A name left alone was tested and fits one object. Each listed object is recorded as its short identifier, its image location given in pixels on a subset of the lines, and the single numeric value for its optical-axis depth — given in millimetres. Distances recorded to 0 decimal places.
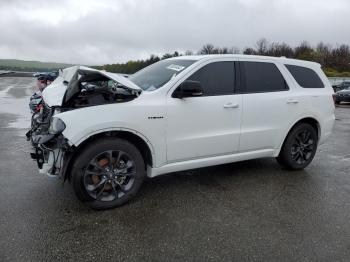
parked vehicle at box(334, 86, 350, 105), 22297
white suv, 3586
